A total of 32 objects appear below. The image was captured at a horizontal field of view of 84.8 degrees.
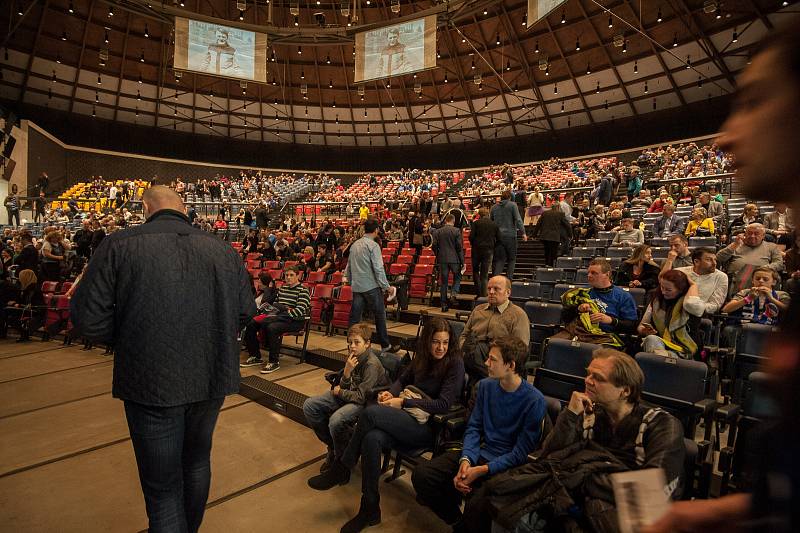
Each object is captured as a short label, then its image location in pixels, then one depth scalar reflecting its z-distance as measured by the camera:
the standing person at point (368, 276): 4.61
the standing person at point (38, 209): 16.49
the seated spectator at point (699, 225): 6.82
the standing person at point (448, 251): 6.48
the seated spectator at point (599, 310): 3.43
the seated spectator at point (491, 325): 3.26
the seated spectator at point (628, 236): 6.63
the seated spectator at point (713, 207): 7.90
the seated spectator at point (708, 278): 3.74
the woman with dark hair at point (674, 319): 3.15
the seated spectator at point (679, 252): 4.70
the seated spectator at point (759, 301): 3.68
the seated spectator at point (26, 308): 7.04
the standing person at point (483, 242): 6.19
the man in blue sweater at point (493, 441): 2.23
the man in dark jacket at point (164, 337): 1.62
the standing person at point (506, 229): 6.42
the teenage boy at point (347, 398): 2.92
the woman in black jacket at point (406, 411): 2.48
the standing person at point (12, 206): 15.53
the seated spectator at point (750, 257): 4.45
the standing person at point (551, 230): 7.41
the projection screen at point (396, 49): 11.99
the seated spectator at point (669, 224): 7.35
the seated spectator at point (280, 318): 5.18
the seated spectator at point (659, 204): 8.97
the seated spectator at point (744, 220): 6.10
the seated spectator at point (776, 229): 5.39
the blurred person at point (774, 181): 0.53
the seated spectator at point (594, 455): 1.80
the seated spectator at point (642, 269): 4.92
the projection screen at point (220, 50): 12.28
